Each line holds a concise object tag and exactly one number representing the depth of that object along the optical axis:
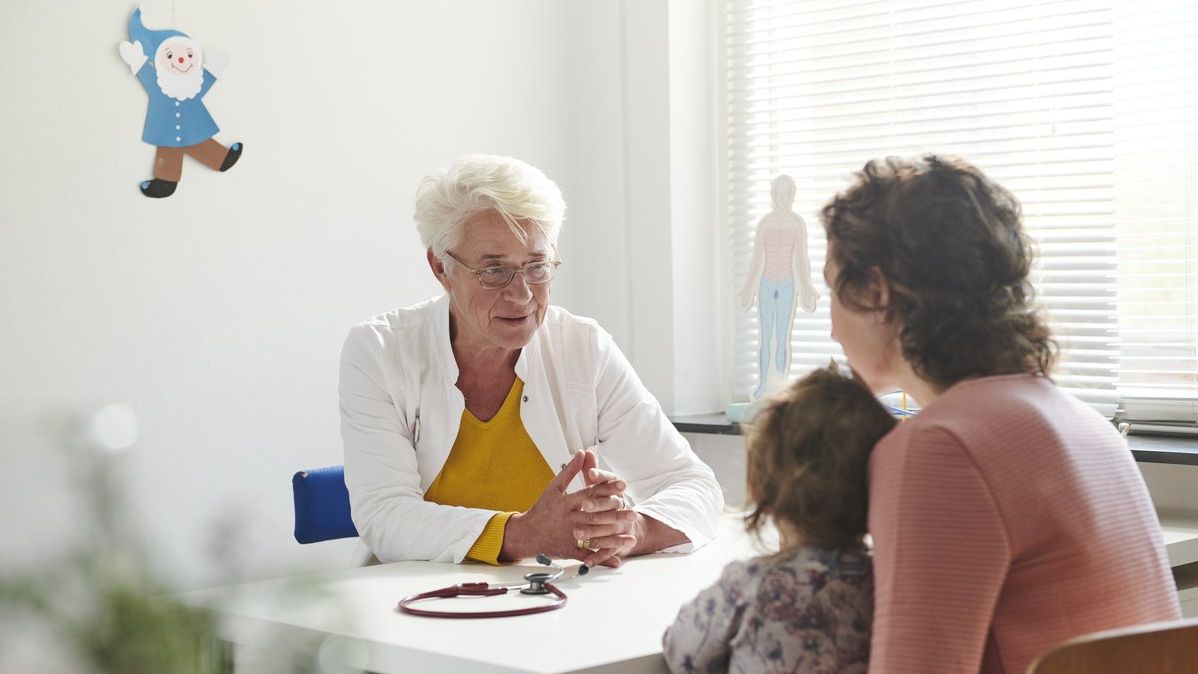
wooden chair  1.00
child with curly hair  1.28
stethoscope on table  1.75
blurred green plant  0.45
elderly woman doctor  2.28
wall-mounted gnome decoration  2.85
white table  1.47
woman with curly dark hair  1.12
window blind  3.09
